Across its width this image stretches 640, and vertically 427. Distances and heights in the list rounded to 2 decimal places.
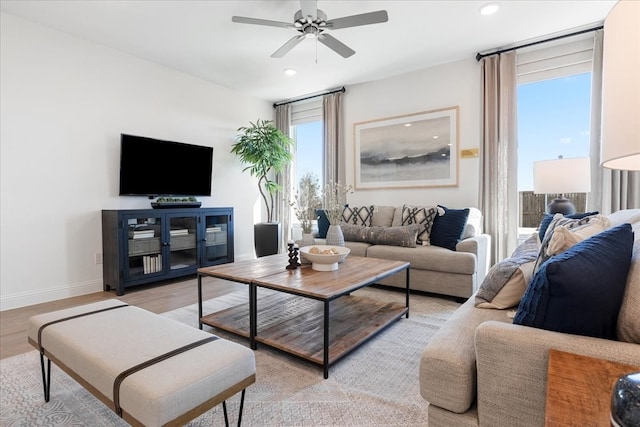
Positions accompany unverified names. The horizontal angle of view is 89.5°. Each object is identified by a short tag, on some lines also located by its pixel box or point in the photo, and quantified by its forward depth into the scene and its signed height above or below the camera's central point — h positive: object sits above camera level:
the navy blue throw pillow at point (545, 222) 2.33 -0.14
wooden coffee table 1.91 -0.84
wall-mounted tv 3.79 +0.50
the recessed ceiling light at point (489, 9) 2.87 +1.78
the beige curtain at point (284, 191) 5.67 +0.27
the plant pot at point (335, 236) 2.76 -0.26
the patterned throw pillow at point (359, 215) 4.09 -0.12
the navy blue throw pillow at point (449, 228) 3.34 -0.24
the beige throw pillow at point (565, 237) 1.23 -0.13
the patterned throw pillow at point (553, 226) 1.36 -0.11
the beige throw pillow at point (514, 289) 1.46 -0.38
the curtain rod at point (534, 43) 3.26 +1.78
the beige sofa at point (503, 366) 0.89 -0.50
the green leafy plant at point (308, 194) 3.12 +0.18
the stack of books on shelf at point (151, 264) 3.66 -0.65
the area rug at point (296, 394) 1.48 -0.96
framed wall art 4.18 +0.77
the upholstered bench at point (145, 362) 1.01 -0.56
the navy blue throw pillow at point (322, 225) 4.19 -0.25
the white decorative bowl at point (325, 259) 2.35 -0.39
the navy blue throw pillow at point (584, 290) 0.89 -0.24
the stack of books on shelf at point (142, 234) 3.58 -0.30
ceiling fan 2.56 +1.53
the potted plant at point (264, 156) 4.89 +0.77
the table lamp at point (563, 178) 2.88 +0.25
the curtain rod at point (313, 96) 5.01 +1.83
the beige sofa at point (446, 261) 3.02 -0.54
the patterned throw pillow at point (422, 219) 3.61 -0.15
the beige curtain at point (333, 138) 5.04 +1.08
